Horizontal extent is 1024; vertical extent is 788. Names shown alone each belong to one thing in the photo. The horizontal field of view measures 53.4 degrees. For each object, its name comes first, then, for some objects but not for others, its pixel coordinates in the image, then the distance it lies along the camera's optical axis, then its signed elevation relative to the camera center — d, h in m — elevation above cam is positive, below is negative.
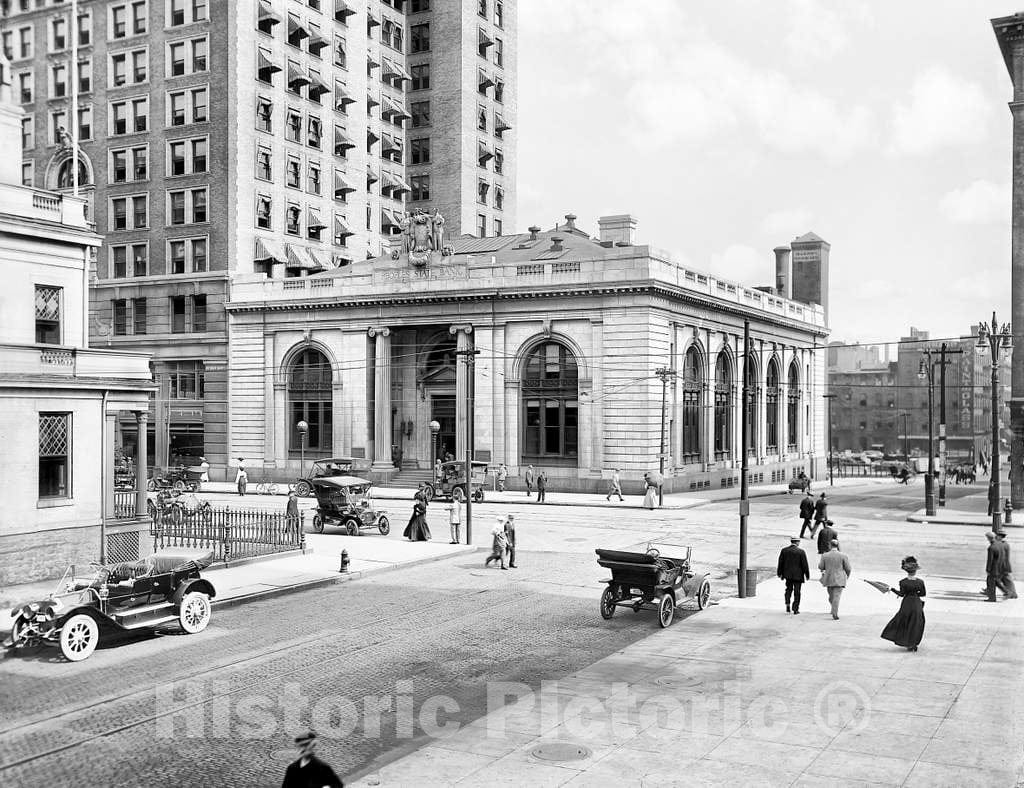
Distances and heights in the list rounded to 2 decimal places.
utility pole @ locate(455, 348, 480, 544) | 33.47 -1.36
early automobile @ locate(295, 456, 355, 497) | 49.50 -1.92
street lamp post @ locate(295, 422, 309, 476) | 56.91 -0.46
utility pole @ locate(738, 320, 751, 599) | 23.36 -1.97
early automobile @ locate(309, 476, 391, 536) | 36.24 -2.84
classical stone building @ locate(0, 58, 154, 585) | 24.47 +0.90
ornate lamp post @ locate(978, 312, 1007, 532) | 36.34 -0.42
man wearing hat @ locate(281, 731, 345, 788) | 8.74 -2.97
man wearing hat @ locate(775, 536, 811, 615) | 21.38 -3.01
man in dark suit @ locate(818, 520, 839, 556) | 24.15 -2.67
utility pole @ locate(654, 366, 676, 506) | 50.38 +2.36
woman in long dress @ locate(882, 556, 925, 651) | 17.72 -3.32
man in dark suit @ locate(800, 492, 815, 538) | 35.84 -3.00
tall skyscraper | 62.78 +16.73
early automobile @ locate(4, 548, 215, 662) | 17.61 -3.21
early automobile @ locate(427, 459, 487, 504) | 49.00 -2.57
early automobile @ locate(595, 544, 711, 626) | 20.61 -3.19
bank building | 52.81 +3.84
